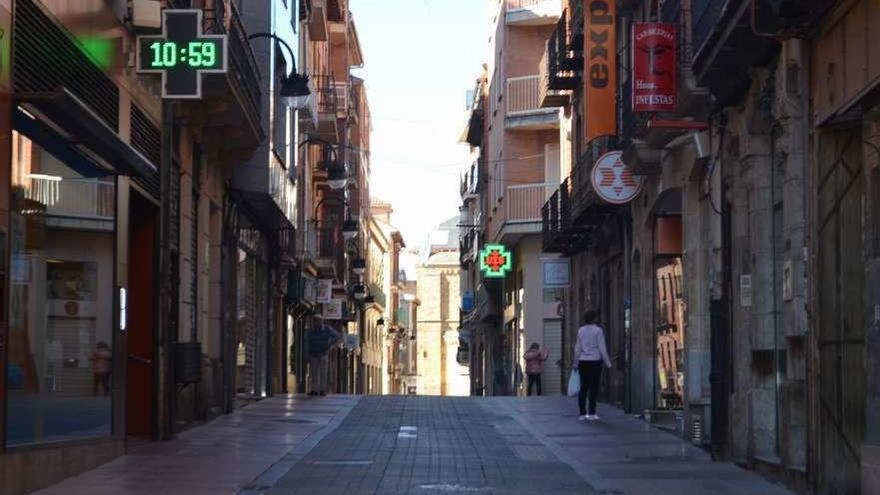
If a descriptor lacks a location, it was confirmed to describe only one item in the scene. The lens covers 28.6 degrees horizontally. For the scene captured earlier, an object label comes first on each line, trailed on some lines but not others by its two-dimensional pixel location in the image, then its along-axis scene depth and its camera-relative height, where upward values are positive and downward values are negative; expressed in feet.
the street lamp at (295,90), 89.25 +13.77
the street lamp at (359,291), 220.02 +8.31
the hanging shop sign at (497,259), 171.83 +9.67
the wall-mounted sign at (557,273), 137.18 +6.60
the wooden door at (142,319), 65.82 +1.45
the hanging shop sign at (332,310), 187.25 +5.07
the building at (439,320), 380.06 +8.22
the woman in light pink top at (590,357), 82.23 -0.04
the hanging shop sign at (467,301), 254.88 +8.30
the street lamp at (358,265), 221.46 +11.85
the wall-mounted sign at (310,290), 157.89 +6.30
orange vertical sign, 100.27 +16.86
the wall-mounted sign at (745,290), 57.41 +2.19
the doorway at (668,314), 84.07 +2.09
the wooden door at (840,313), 43.37 +1.10
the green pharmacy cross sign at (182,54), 60.80 +10.80
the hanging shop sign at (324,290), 174.70 +6.74
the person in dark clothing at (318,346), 138.10 +0.84
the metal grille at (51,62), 43.78 +8.21
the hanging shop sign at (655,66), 69.92 +11.73
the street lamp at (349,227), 188.65 +14.19
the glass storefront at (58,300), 43.78 +1.61
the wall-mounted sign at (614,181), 92.89 +9.46
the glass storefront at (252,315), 106.52 +2.79
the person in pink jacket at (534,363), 141.90 -0.56
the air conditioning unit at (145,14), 59.16 +11.77
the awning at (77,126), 43.39 +6.20
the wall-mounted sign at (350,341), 213.81 +1.95
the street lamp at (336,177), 147.84 +15.34
